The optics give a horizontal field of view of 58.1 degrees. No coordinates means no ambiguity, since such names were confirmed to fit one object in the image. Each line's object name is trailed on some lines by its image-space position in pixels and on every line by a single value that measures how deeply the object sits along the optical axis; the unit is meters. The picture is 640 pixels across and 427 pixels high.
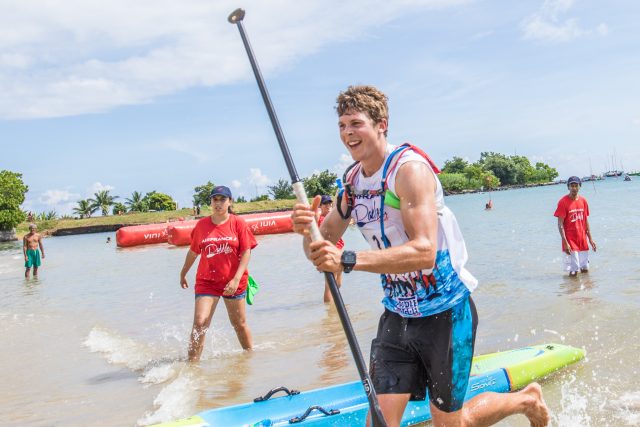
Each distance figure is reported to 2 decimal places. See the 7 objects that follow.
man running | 3.03
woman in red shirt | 6.96
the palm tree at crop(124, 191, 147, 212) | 103.25
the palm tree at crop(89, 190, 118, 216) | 101.69
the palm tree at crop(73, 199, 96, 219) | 100.50
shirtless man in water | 21.81
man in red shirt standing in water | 10.64
